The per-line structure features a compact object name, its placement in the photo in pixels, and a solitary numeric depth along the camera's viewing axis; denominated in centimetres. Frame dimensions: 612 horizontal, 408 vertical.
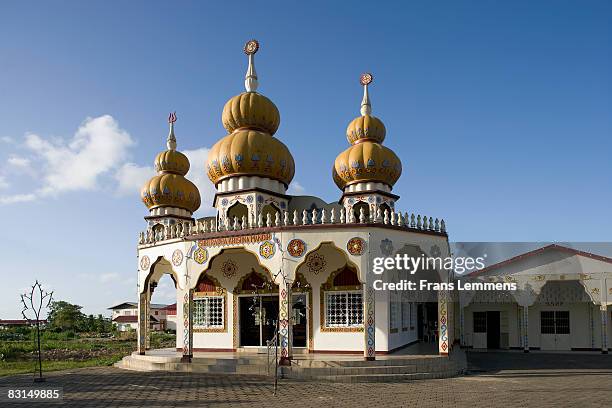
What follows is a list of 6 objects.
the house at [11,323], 8125
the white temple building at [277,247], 1809
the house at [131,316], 6662
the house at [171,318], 6619
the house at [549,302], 2428
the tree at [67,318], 6450
